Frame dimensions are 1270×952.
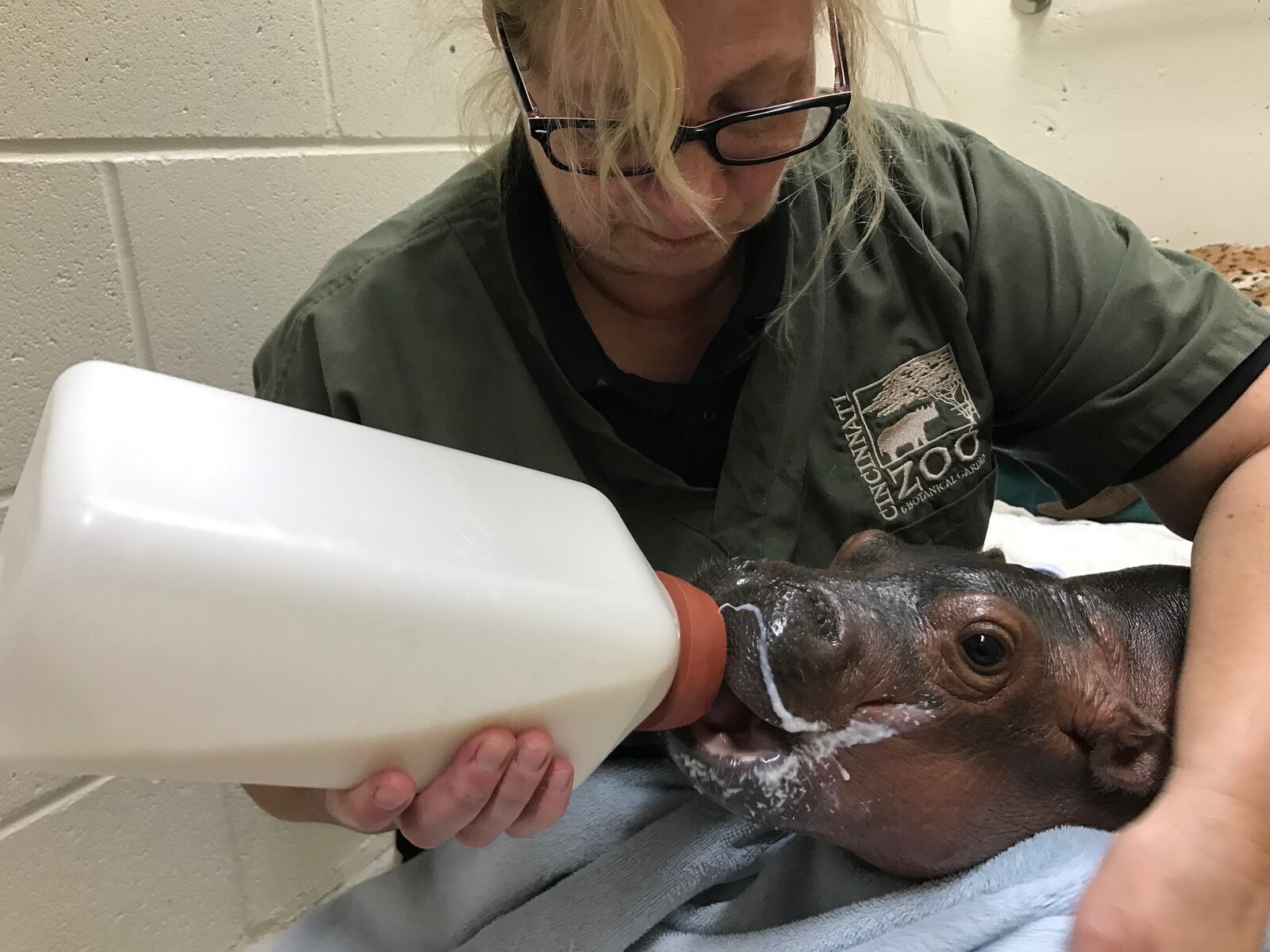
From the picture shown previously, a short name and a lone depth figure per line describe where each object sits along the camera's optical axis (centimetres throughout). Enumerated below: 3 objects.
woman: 89
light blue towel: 70
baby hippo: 73
